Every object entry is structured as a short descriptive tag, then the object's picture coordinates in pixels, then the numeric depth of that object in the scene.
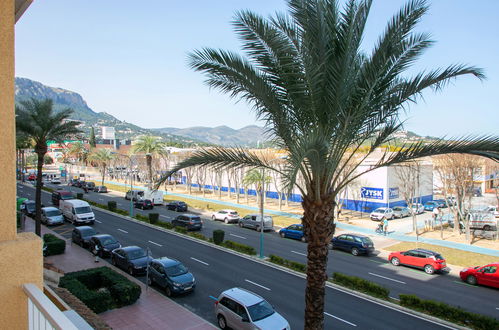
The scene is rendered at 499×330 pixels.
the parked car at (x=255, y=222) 33.22
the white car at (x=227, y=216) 37.03
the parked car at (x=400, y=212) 41.50
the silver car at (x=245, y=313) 12.48
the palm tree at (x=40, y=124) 22.11
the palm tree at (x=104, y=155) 71.81
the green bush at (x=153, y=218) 33.22
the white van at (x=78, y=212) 32.41
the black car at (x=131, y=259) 19.11
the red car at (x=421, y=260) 22.02
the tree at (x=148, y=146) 50.97
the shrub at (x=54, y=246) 22.38
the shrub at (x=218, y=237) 26.31
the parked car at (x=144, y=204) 44.47
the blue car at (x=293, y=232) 29.88
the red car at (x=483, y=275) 19.58
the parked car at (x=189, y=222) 32.03
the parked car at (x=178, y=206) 42.84
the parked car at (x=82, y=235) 24.55
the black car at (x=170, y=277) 16.50
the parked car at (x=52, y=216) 31.81
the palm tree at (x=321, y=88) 7.61
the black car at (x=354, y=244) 25.86
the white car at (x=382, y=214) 40.16
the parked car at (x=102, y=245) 22.33
